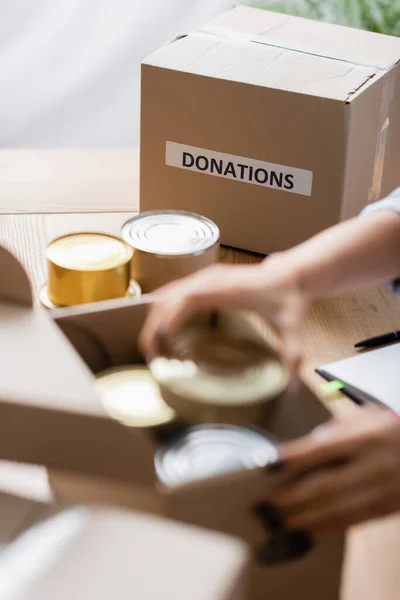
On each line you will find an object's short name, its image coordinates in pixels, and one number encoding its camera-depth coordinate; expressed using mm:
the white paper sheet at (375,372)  1369
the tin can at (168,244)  1437
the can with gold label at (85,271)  1388
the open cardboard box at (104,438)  1012
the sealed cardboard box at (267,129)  1529
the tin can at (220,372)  1130
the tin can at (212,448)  1124
